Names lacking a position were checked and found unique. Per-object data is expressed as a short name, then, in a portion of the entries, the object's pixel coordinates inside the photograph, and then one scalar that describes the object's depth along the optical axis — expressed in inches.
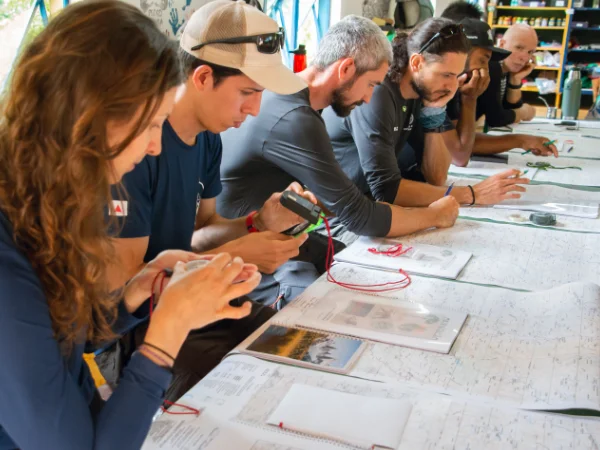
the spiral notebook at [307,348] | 44.8
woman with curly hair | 29.6
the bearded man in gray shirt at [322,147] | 72.7
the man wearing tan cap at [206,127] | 58.4
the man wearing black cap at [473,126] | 119.3
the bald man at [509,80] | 157.2
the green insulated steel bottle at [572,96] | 190.1
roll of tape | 80.4
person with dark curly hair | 89.5
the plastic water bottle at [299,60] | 174.0
